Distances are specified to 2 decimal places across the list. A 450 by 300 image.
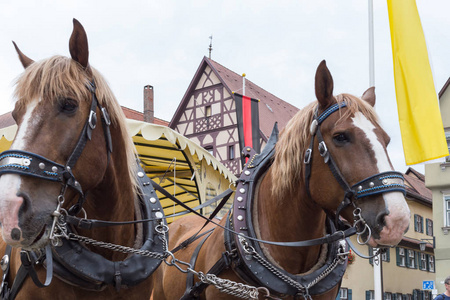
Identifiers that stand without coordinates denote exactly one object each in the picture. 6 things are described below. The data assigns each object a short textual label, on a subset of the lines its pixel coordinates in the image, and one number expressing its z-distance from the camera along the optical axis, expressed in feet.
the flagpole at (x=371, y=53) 31.71
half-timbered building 75.77
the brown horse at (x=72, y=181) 7.57
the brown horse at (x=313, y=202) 9.01
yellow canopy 22.77
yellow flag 14.26
